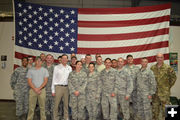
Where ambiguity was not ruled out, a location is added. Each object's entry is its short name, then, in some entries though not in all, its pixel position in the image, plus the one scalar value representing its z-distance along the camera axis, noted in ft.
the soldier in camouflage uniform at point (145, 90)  13.10
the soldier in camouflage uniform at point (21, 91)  13.88
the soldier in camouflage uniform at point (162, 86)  13.32
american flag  17.93
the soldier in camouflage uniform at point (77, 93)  12.99
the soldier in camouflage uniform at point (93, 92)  13.12
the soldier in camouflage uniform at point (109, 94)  12.89
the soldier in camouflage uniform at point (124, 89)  13.07
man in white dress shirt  13.44
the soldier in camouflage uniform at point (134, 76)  14.02
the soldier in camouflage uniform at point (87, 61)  15.06
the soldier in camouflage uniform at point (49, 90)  14.33
